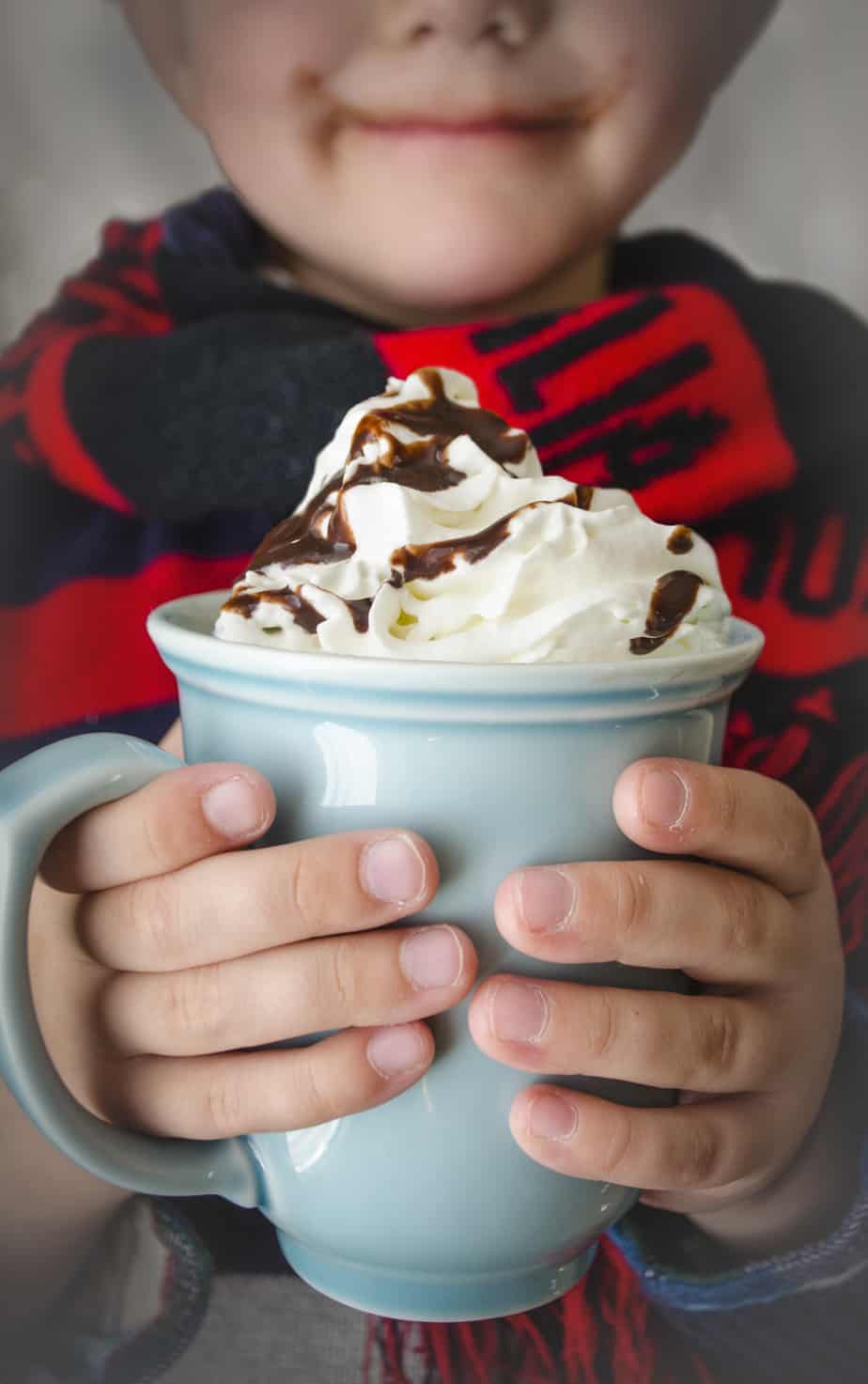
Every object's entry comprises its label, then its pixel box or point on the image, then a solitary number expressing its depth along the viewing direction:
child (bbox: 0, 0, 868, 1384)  0.33
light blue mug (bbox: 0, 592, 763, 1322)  0.29
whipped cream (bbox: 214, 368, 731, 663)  0.32
